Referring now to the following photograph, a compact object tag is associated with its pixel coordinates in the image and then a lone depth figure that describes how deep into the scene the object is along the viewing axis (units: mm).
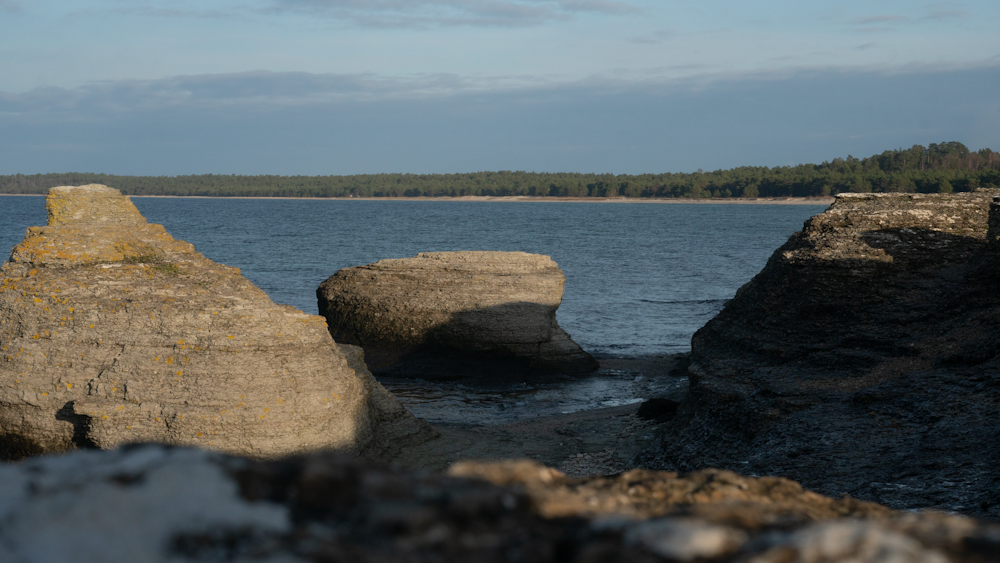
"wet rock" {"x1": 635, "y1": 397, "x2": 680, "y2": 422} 13988
